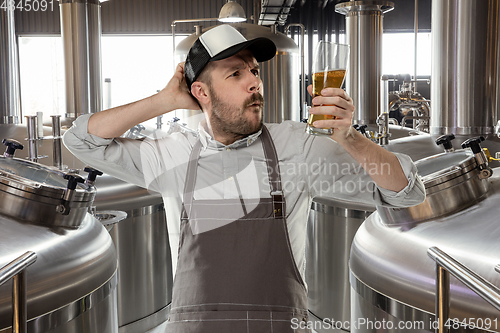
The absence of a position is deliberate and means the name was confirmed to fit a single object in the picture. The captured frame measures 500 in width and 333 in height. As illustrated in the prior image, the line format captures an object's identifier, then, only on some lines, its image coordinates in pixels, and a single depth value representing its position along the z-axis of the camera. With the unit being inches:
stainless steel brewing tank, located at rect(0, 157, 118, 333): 59.2
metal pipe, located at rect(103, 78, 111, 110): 205.2
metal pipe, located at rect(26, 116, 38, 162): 103.3
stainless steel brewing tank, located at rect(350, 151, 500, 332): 53.3
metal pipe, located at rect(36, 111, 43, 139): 116.8
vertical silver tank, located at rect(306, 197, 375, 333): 111.7
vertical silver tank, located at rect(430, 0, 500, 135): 107.4
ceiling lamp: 192.5
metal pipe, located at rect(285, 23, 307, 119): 194.0
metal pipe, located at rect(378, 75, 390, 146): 126.6
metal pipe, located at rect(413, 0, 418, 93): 175.6
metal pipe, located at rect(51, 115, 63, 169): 109.7
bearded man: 45.6
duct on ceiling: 277.3
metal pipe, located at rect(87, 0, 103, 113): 197.6
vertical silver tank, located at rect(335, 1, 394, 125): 205.6
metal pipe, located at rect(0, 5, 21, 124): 181.2
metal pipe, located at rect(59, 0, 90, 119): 192.2
